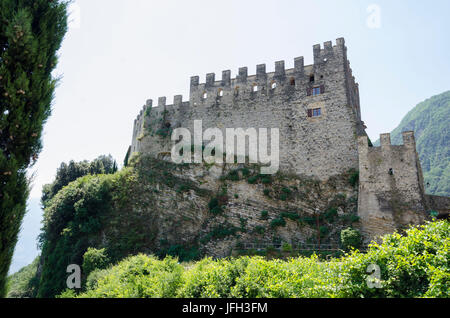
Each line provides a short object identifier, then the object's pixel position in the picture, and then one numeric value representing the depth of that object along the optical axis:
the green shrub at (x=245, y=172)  26.64
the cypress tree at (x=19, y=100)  7.76
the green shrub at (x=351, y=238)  19.41
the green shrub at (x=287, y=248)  20.34
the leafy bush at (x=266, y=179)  25.69
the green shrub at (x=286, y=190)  24.83
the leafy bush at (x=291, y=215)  23.30
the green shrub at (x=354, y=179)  23.06
